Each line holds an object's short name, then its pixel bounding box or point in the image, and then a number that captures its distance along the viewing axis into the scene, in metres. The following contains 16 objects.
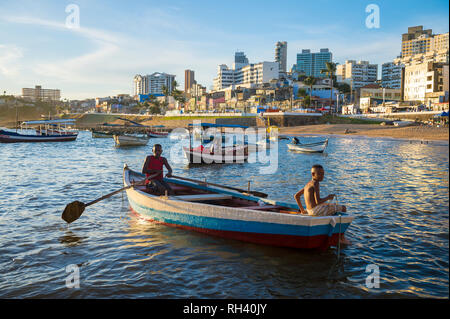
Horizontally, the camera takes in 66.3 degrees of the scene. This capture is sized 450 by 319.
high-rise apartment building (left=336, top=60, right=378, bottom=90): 152.75
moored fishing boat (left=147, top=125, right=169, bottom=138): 77.31
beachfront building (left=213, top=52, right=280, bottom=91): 143.38
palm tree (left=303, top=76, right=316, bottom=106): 96.12
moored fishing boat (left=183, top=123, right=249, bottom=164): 28.06
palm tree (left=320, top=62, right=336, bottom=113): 92.31
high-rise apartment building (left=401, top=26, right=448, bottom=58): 156.38
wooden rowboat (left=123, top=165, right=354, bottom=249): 8.22
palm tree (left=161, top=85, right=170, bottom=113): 150.76
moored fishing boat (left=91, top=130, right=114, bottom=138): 64.32
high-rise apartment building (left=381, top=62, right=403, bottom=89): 135.96
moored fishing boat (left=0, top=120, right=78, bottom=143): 55.91
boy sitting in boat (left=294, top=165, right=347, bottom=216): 8.34
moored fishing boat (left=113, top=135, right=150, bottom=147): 48.16
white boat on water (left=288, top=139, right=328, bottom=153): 37.31
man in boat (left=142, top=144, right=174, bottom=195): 11.77
